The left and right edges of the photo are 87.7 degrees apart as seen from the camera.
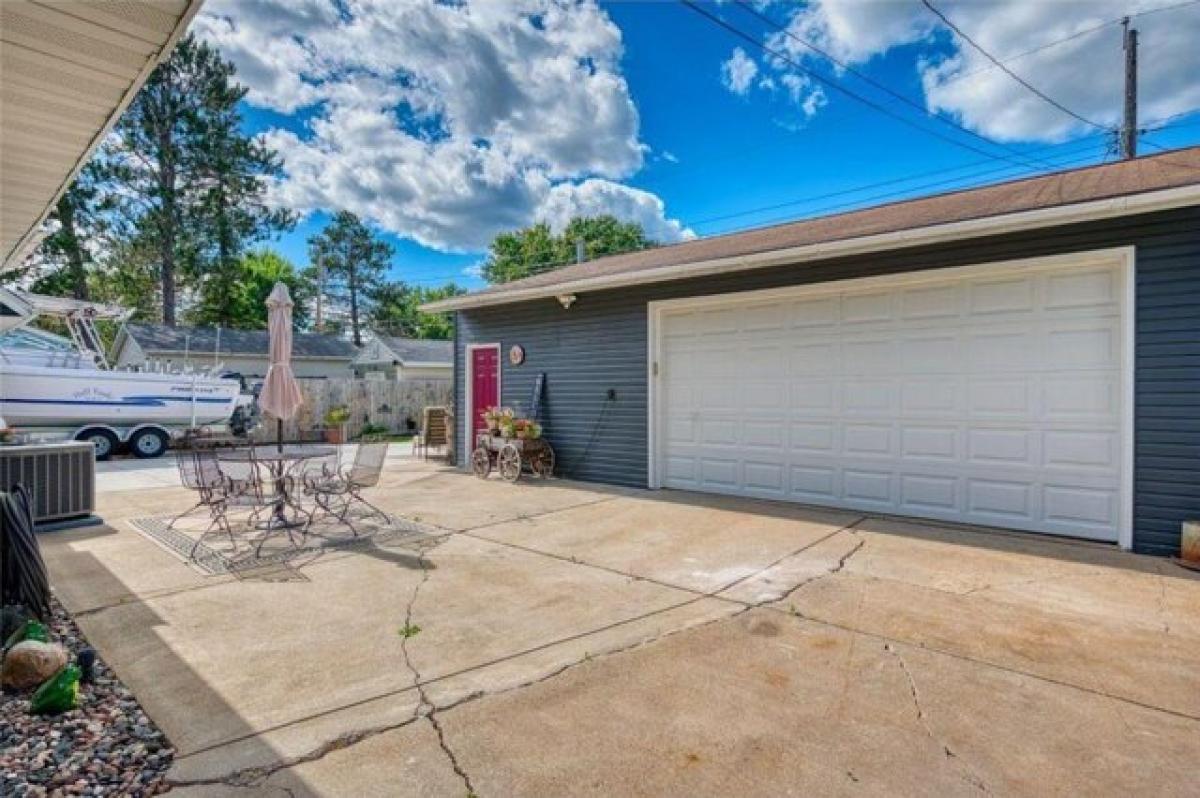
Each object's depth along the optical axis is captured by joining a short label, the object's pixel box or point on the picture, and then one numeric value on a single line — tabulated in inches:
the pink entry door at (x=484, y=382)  401.1
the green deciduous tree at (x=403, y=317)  1434.5
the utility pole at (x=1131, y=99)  404.8
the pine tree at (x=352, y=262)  1359.5
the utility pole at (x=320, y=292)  1186.0
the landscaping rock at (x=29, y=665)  106.4
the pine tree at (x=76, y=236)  682.2
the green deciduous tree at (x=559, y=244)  1378.0
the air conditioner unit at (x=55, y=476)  217.9
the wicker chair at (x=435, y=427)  468.1
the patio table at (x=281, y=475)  215.2
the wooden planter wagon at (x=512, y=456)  345.1
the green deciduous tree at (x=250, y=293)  875.4
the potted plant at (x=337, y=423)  619.5
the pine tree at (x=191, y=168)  706.8
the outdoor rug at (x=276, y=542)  189.7
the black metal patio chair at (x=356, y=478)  228.7
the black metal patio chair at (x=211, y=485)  222.8
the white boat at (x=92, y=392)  412.2
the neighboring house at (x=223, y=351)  764.0
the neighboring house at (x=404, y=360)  879.1
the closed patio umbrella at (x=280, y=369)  235.5
